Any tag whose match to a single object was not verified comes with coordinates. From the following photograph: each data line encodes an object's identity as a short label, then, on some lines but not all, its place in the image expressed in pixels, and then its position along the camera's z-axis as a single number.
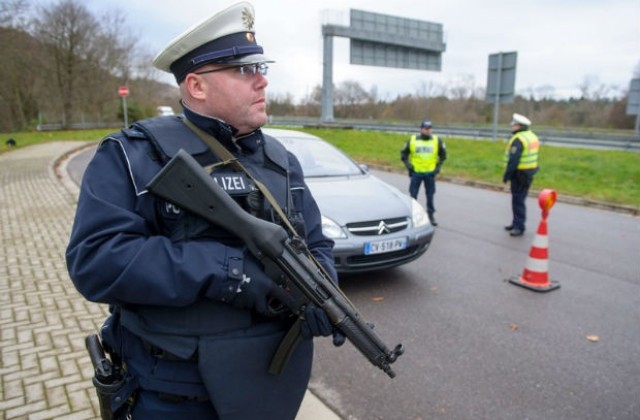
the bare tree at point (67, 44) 34.00
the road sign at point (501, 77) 14.31
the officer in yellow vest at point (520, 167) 7.27
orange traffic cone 4.87
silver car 4.45
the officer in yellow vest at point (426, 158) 7.93
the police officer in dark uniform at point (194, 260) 1.31
